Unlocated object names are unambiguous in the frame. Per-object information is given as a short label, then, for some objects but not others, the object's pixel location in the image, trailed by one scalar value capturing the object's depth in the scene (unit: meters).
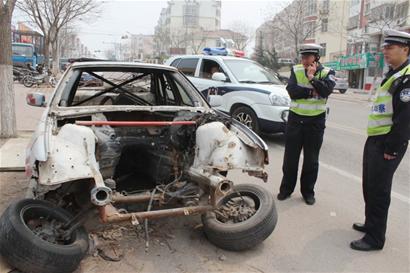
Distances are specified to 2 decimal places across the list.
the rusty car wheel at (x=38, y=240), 3.07
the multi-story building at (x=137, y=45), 133.99
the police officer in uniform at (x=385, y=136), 3.74
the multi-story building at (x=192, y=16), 117.59
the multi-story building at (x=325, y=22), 49.56
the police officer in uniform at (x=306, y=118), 4.92
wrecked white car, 3.23
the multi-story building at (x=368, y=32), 34.59
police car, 8.27
